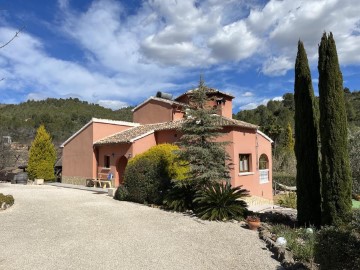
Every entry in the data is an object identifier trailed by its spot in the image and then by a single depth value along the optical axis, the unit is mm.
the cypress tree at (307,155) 11383
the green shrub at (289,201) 19250
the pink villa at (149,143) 21688
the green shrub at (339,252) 5871
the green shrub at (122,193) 17109
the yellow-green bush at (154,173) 15547
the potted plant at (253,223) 10953
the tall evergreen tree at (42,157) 30812
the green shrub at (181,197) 13969
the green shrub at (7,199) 14880
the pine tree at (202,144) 13891
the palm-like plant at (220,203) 12266
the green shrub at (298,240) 7688
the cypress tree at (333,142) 10070
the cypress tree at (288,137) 47209
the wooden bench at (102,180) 24706
